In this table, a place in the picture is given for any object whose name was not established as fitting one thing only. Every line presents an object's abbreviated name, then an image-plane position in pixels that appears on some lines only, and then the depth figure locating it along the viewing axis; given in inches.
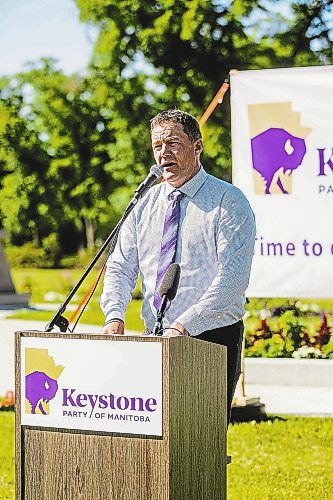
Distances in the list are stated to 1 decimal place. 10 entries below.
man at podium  286.3
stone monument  1361.3
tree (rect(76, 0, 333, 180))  1385.7
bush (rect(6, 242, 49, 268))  2667.6
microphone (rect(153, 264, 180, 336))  248.7
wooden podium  242.1
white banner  511.5
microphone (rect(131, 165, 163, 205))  276.9
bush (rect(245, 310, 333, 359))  699.5
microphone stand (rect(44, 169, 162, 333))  259.7
